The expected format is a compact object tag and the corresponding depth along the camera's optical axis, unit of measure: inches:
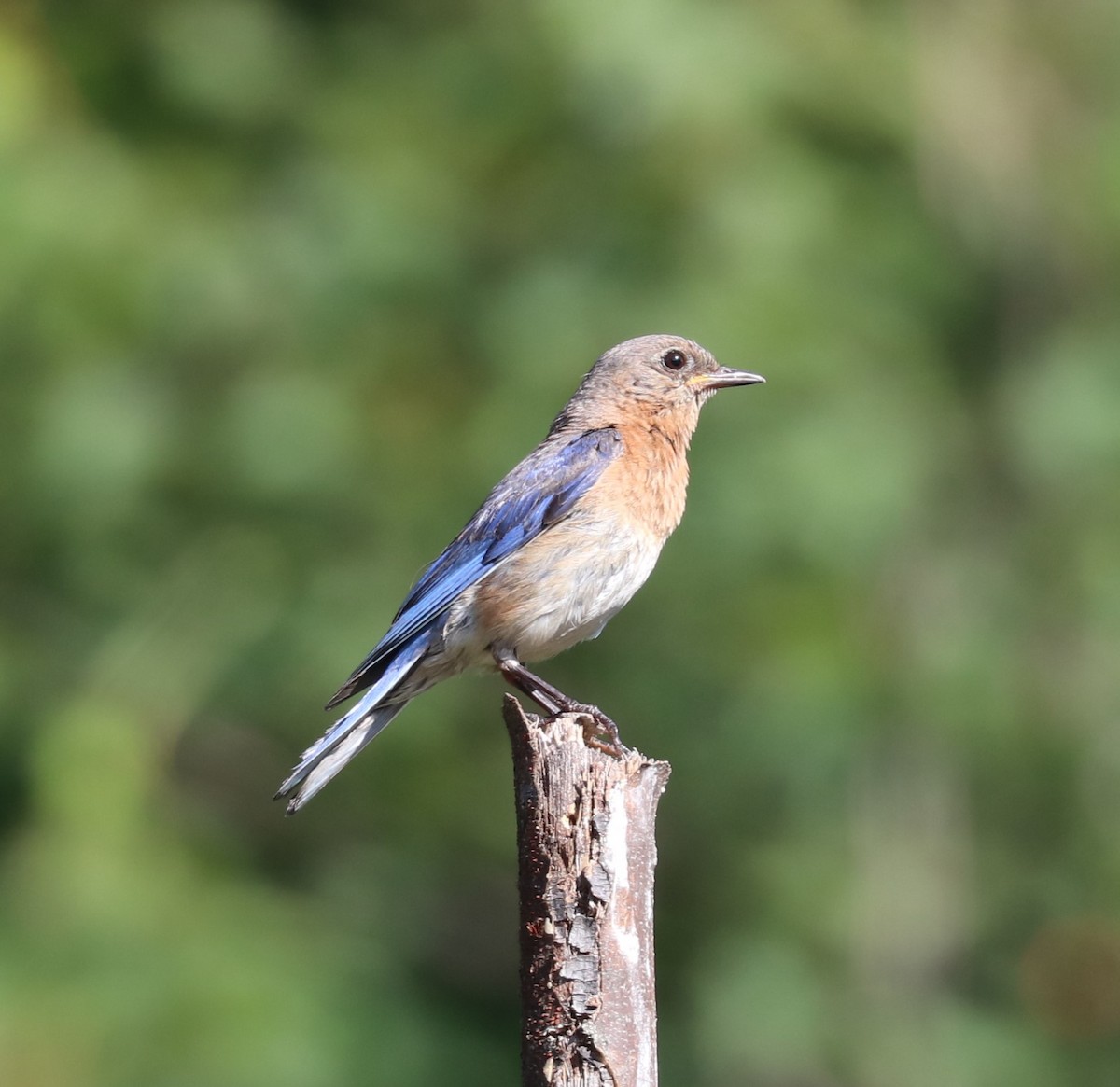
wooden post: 298.8
